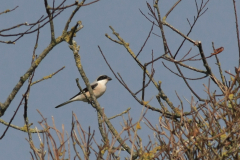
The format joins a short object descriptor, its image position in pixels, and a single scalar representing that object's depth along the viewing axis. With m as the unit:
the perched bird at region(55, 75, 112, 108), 21.64
